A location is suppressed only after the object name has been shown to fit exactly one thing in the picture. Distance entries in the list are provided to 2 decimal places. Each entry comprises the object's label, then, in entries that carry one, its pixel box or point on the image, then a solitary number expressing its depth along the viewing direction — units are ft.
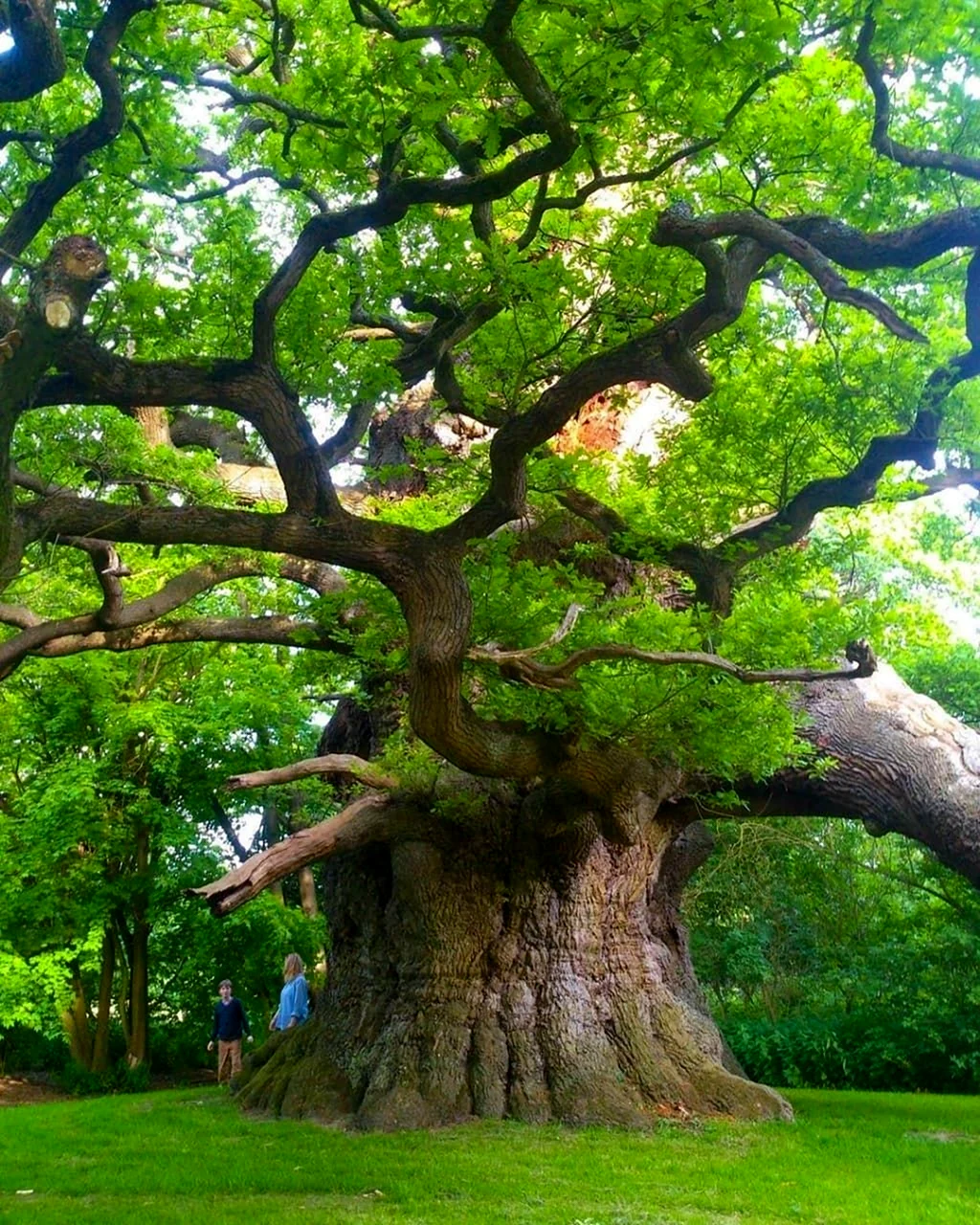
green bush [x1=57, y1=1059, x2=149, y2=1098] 48.52
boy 44.70
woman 38.88
